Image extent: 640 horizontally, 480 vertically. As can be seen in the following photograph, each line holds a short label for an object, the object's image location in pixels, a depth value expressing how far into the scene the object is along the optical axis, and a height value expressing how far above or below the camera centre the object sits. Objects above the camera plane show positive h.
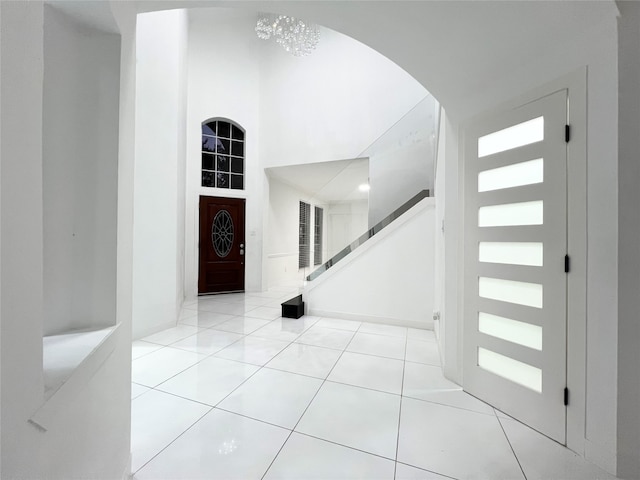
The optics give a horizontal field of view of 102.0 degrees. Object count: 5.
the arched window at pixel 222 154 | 6.28 +2.12
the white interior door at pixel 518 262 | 1.66 -0.15
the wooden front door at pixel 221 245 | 6.13 -0.14
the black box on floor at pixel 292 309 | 4.30 -1.16
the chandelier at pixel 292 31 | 5.22 +4.26
